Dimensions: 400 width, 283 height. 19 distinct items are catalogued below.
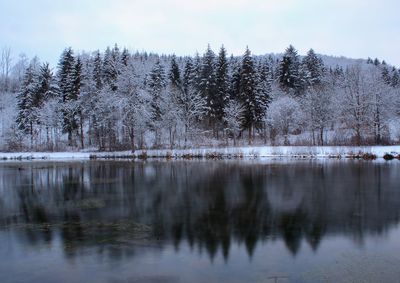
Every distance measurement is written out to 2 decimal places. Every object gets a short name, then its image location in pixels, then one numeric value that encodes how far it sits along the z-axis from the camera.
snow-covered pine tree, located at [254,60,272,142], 57.28
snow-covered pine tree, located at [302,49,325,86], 75.38
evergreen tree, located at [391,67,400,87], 89.01
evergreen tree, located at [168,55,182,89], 69.34
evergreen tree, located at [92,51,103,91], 61.38
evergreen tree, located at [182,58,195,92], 67.35
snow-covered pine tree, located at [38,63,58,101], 62.81
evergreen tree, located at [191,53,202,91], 62.68
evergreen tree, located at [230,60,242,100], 64.89
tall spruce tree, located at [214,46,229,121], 60.56
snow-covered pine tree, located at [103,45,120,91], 58.89
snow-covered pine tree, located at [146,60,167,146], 56.80
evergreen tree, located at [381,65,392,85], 86.59
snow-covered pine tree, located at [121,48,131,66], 67.19
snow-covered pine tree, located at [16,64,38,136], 61.69
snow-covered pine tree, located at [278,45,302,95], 71.94
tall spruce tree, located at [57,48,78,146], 59.53
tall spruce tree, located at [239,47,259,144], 56.75
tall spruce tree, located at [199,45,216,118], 60.25
